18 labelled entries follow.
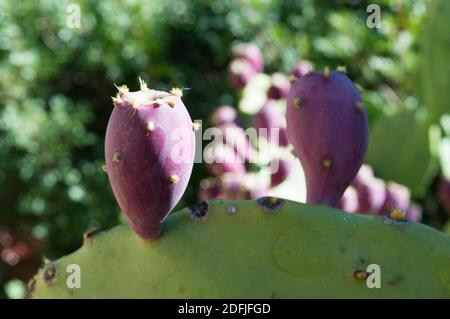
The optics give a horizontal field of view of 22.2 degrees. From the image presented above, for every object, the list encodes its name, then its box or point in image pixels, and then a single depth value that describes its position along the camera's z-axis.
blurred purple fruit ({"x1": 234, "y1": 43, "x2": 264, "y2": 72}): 0.99
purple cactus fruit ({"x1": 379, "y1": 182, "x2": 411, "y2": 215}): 0.81
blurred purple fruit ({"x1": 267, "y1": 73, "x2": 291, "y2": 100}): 0.88
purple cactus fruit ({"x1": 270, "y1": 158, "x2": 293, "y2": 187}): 0.78
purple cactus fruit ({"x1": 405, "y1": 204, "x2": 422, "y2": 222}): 0.86
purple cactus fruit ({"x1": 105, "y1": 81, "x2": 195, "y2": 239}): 0.49
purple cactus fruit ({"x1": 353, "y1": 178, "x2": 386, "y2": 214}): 0.79
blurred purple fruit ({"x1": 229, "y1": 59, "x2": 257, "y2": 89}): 0.97
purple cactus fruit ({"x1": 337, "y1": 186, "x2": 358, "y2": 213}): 0.74
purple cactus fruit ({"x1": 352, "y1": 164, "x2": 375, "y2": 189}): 0.80
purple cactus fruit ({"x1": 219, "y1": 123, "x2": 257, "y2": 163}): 0.85
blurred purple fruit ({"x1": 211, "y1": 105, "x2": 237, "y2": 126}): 0.92
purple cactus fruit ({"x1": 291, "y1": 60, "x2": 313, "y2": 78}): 0.76
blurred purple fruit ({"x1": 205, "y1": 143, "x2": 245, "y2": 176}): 0.83
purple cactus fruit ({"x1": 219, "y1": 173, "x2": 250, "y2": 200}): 0.80
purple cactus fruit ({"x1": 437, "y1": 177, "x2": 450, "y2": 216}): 0.92
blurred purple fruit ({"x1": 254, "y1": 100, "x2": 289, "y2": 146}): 0.83
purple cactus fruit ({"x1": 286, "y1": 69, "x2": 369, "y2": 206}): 0.54
